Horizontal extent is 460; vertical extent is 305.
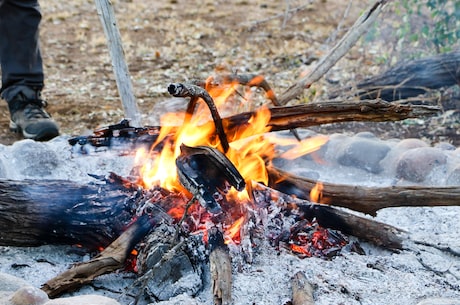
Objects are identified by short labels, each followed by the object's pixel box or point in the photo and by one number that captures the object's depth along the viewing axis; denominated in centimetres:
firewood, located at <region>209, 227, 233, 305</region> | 181
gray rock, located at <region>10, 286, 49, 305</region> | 155
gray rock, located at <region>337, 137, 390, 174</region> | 302
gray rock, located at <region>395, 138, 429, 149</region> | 303
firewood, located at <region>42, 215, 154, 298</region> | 191
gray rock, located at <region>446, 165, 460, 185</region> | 271
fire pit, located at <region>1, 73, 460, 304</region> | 195
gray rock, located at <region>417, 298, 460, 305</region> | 169
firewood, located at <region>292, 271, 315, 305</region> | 182
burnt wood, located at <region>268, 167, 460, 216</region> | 212
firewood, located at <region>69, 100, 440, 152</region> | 208
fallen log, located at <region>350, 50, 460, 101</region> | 454
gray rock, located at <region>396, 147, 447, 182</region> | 281
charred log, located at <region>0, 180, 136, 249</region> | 217
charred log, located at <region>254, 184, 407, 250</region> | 225
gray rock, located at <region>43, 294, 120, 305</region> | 155
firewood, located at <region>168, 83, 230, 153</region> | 194
